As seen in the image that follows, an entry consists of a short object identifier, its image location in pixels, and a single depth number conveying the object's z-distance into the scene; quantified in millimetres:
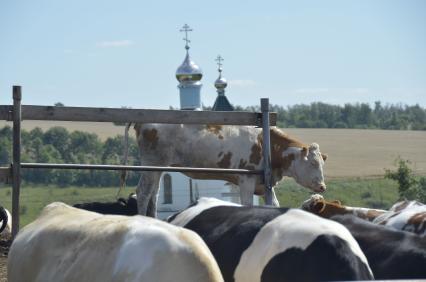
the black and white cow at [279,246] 9744
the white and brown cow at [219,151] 20841
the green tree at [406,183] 56762
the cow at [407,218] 13745
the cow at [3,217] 21245
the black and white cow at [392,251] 10236
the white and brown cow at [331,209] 15234
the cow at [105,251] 8326
